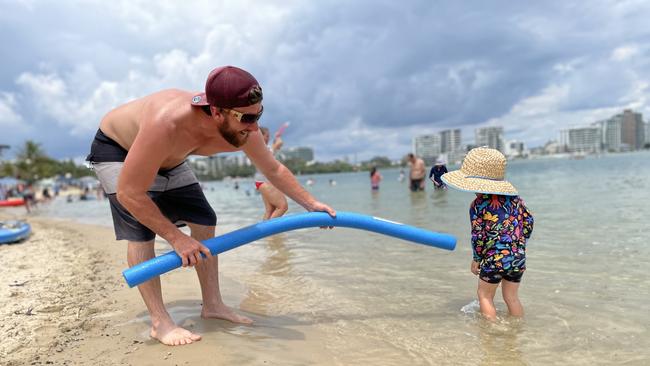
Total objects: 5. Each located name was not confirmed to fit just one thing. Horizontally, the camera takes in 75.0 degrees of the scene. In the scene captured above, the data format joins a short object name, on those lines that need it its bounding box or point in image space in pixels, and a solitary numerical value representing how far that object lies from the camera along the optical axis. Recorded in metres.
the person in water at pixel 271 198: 7.09
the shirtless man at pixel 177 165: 2.37
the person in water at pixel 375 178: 23.86
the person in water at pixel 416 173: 18.78
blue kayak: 8.25
